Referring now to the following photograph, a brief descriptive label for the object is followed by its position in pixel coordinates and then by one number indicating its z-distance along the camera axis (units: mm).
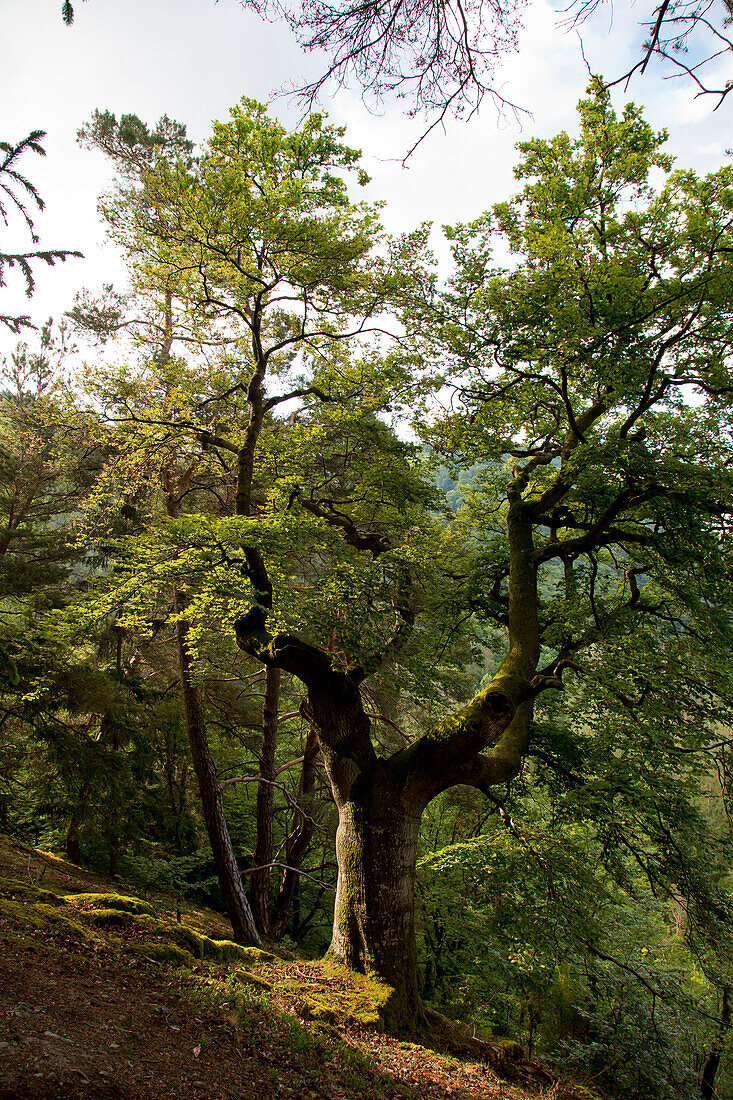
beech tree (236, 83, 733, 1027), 5297
